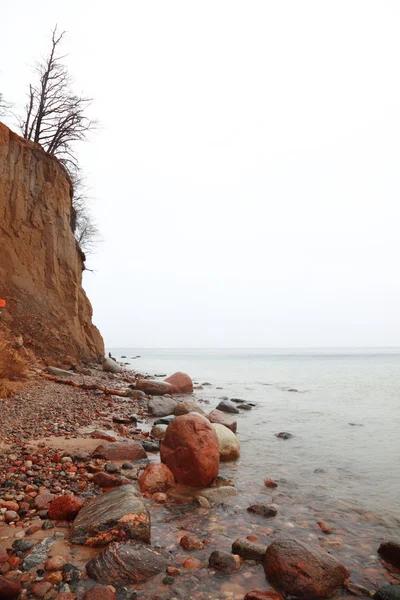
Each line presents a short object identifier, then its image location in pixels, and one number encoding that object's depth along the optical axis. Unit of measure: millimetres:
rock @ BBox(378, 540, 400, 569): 3158
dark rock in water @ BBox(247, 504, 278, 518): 3982
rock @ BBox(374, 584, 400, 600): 2566
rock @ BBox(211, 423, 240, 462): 6094
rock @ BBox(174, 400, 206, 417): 9109
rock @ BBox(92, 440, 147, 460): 5223
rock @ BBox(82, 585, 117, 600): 2301
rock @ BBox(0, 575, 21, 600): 2211
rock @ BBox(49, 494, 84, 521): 3295
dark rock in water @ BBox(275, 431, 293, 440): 7910
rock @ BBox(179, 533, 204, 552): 3135
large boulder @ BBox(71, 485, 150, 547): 2965
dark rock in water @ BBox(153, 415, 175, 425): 7802
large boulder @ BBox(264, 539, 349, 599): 2619
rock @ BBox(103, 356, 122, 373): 15909
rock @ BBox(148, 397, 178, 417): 9234
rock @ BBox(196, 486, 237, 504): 4324
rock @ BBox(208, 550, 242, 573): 2857
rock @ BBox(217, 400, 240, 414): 10766
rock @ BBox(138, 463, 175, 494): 4383
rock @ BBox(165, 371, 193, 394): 14796
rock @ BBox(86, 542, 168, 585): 2561
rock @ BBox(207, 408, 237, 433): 7944
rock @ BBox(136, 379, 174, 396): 12914
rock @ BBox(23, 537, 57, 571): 2578
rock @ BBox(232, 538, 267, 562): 3029
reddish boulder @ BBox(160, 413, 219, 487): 4816
